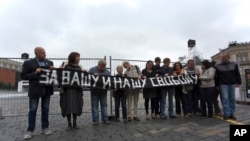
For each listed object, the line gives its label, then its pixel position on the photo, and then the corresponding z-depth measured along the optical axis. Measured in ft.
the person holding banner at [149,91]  23.39
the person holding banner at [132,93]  23.13
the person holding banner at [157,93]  23.85
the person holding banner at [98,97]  21.53
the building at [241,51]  237.25
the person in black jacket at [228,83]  22.07
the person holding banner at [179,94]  23.97
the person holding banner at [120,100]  22.71
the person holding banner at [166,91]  23.43
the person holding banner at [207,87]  23.03
